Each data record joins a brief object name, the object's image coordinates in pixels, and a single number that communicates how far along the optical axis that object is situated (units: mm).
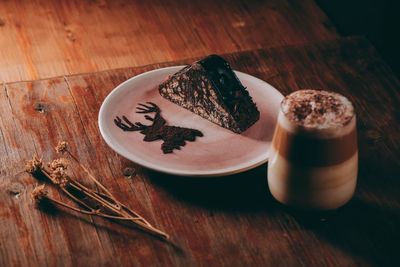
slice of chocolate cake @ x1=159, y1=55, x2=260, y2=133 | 1137
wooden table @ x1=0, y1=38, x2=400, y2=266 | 955
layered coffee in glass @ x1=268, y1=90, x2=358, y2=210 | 891
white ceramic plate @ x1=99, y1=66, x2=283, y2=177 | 1064
